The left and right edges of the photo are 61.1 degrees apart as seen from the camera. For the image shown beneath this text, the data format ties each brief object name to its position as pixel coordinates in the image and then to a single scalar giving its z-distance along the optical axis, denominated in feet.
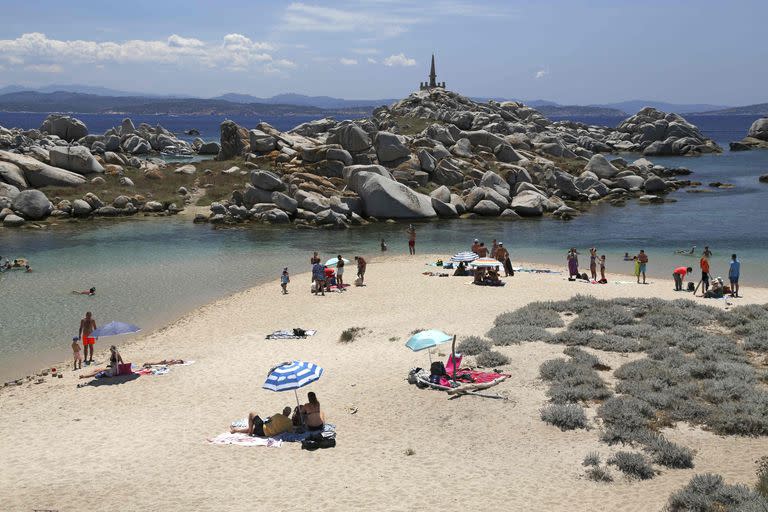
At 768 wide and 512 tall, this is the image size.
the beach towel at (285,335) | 79.46
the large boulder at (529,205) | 187.21
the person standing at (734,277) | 91.09
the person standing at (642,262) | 107.40
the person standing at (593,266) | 109.38
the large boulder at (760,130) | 429.67
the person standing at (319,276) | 103.40
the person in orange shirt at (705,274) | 93.35
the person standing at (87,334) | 74.84
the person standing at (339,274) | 106.32
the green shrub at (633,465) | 42.27
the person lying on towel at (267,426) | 51.98
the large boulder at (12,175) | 182.39
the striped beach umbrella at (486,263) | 99.32
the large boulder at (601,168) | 235.40
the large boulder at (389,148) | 209.26
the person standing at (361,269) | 108.68
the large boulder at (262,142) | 221.66
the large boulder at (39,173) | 190.29
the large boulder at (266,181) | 181.88
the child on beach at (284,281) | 103.94
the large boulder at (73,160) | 204.23
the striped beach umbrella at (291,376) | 51.13
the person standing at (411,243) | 138.51
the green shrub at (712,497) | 36.34
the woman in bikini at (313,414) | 51.42
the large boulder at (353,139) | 209.15
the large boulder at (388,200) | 179.73
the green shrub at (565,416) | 49.98
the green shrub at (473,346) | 67.21
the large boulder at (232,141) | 233.35
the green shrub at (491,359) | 63.57
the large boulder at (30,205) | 171.73
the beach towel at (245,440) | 50.44
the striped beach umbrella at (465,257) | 109.19
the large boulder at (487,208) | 185.98
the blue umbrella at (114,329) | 69.67
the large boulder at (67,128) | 307.58
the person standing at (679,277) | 97.90
